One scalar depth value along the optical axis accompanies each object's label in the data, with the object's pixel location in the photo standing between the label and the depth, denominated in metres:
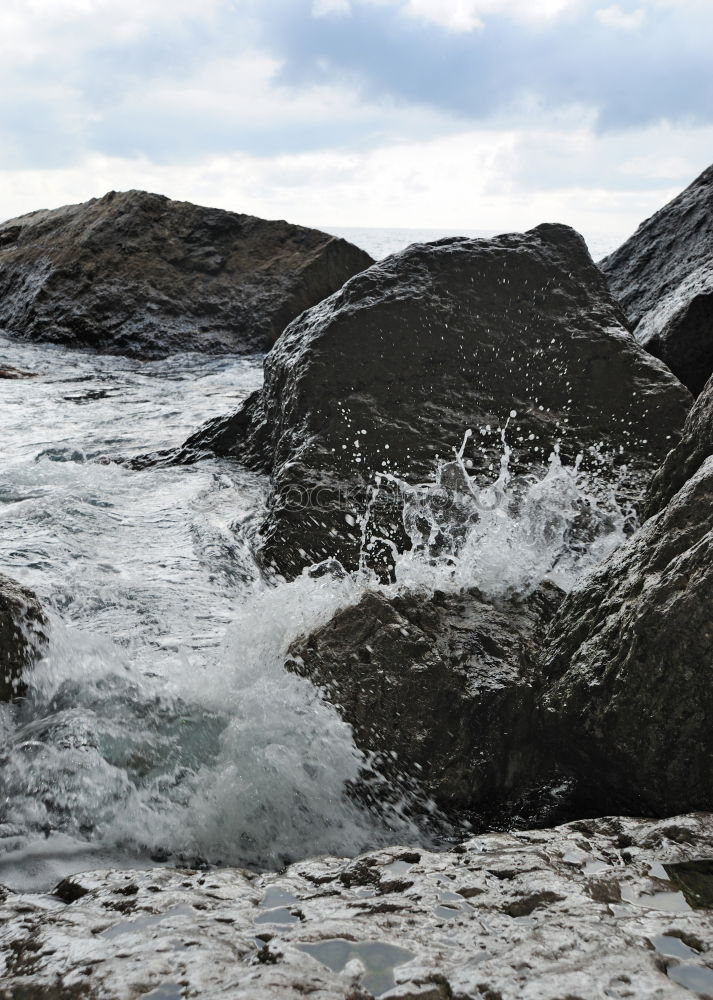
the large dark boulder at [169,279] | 12.02
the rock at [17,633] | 2.77
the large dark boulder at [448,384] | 4.32
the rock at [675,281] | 5.65
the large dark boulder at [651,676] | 2.29
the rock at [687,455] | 2.80
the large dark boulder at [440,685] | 2.65
